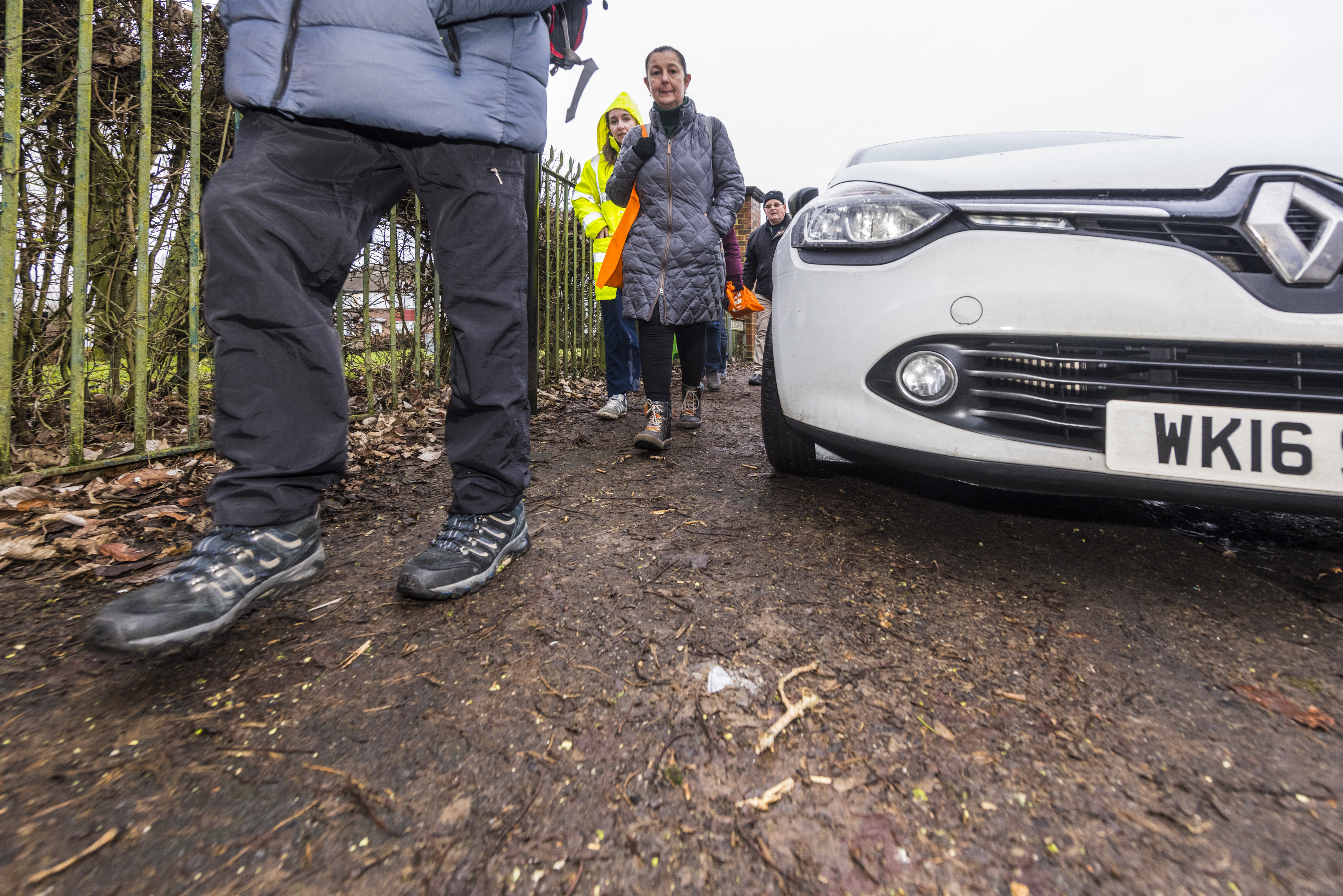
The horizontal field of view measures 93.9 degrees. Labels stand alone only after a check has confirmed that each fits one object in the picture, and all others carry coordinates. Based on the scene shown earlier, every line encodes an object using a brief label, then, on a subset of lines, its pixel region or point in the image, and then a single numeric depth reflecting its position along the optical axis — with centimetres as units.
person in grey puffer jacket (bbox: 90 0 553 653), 129
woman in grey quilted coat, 312
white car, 124
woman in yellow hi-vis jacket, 420
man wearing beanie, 672
